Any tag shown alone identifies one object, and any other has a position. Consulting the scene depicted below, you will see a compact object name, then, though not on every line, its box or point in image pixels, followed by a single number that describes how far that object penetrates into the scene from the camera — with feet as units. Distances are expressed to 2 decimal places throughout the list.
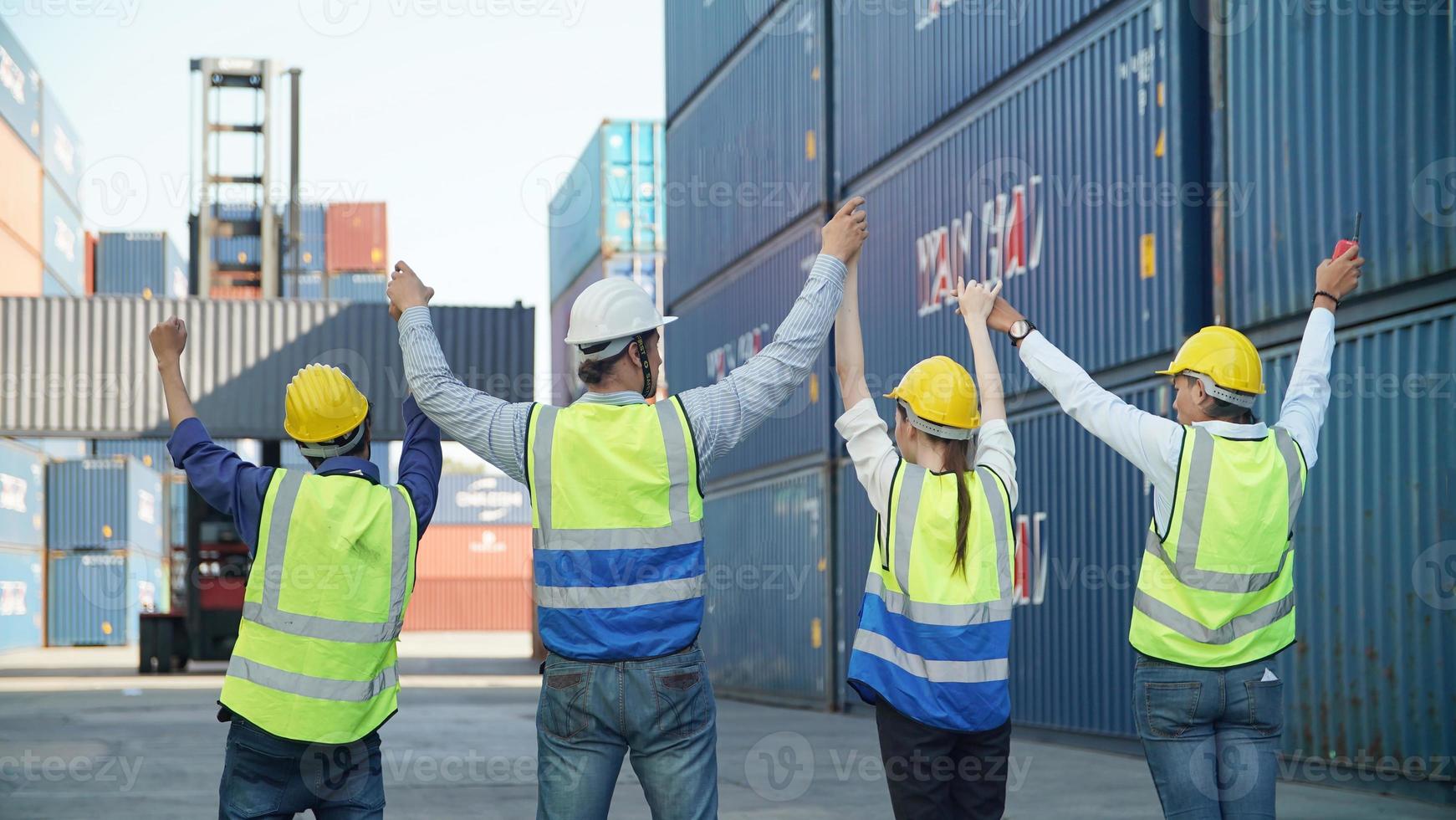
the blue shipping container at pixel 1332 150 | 27.27
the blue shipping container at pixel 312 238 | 175.11
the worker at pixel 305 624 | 11.96
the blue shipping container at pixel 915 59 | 41.68
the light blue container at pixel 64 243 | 133.80
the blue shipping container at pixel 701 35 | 66.49
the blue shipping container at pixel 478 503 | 213.66
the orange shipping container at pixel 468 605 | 196.95
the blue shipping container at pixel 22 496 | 128.59
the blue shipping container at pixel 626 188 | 114.32
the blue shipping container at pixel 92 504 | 146.82
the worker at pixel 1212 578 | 12.03
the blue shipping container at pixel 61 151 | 133.59
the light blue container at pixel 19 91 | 119.28
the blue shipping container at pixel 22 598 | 131.13
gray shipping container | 79.82
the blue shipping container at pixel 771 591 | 56.39
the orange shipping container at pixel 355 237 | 174.70
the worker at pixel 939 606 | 11.78
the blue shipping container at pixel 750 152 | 58.95
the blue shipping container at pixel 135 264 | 166.20
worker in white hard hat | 10.82
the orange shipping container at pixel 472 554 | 203.82
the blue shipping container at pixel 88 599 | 146.51
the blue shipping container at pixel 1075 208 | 34.88
